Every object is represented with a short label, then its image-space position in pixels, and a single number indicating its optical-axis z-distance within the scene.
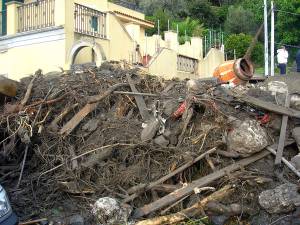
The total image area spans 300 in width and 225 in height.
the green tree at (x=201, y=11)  40.28
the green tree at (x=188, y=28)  32.81
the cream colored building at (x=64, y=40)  16.95
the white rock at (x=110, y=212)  7.02
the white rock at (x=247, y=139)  7.62
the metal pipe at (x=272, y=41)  23.31
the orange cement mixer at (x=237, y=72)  12.11
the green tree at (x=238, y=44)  34.12
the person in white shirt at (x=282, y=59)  17.23
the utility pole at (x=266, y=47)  22.38
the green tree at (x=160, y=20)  33.81
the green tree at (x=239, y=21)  39.75
